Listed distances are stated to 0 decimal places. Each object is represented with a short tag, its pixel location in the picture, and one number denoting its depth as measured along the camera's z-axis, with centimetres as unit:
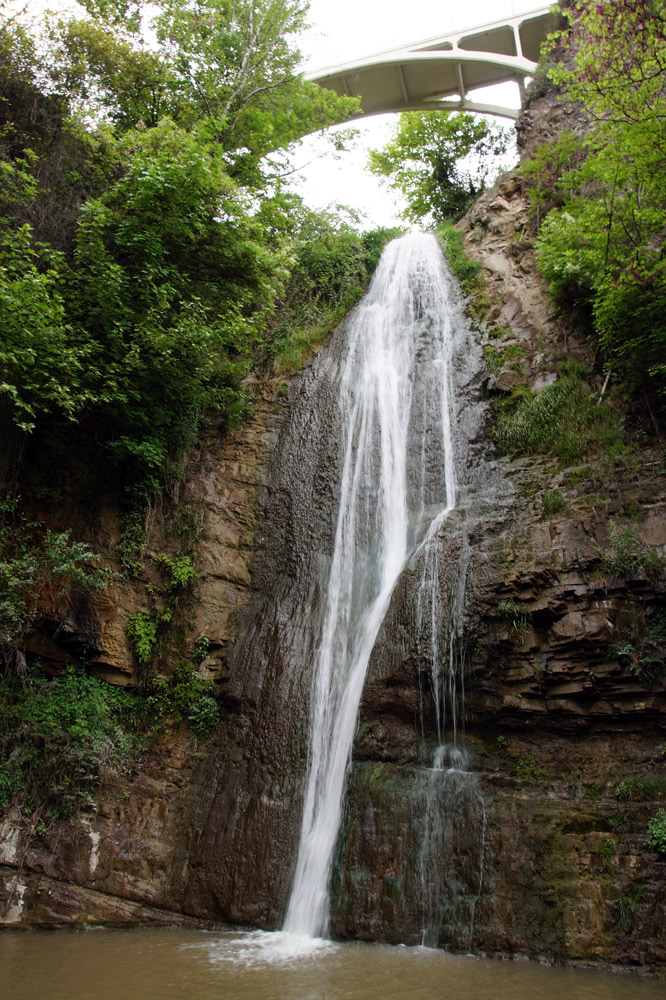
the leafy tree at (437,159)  2006
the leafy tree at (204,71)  1147
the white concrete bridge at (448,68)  2014
